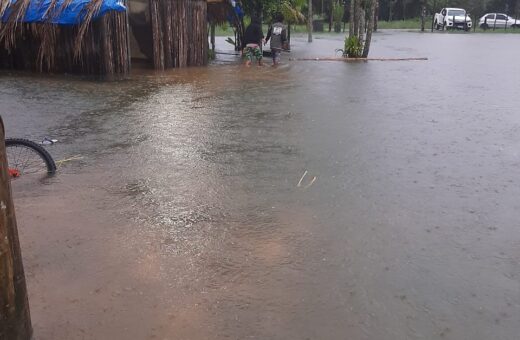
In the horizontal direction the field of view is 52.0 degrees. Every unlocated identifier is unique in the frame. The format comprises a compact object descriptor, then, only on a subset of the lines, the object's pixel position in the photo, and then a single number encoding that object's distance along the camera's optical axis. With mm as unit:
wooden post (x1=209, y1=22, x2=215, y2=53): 19377
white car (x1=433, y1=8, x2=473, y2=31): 42531
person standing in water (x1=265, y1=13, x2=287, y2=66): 16491
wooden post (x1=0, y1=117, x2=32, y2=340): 2430
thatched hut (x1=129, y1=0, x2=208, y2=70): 14617
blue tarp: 12281
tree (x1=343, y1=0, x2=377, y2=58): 18016
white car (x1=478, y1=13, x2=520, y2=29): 43469
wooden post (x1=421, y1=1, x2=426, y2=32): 41731
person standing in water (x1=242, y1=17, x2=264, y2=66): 16375
